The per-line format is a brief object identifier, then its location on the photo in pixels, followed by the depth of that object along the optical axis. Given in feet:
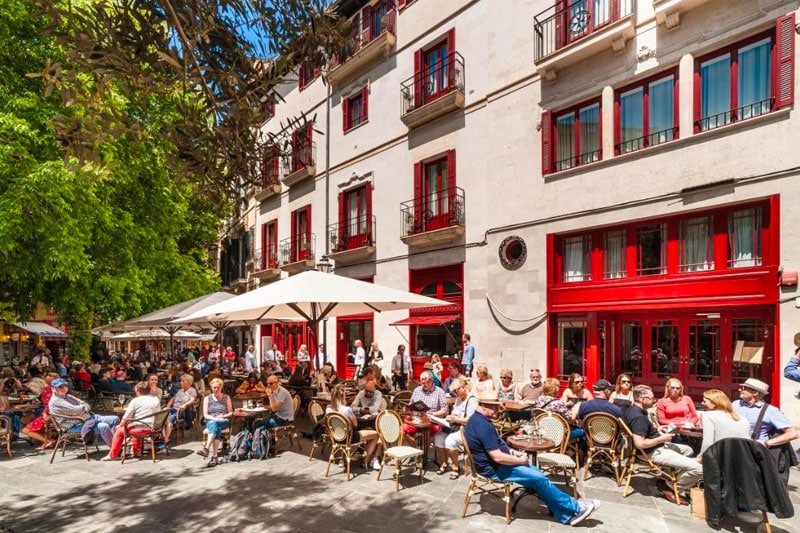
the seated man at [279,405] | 29.78
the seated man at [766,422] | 19.80
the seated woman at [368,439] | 25.88
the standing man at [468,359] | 47.11
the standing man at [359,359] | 58.59
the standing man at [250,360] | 69.31
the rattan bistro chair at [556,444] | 21.66
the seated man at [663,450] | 20.49
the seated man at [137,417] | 28.60
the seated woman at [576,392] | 29.35
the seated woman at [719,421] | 18.66
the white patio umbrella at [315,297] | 29.30
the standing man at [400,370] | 52.34
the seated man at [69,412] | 29.09
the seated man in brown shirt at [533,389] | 32.13
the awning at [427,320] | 51.56
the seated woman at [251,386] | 40.84
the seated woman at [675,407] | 24.58
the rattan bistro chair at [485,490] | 18.95
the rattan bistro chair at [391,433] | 23.47
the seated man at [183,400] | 32.46
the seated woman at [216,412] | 27.78
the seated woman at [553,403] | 25.59
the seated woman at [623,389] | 26.58
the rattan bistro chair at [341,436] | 24.93
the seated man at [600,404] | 23.54
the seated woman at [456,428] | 24.88
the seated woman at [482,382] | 34.50
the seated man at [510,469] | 18.67
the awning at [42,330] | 89.81
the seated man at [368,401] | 28.27
